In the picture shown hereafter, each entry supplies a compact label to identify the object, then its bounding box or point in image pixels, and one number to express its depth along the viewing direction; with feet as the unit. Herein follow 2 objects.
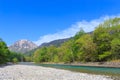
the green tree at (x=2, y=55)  125.08
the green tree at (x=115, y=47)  105.01
